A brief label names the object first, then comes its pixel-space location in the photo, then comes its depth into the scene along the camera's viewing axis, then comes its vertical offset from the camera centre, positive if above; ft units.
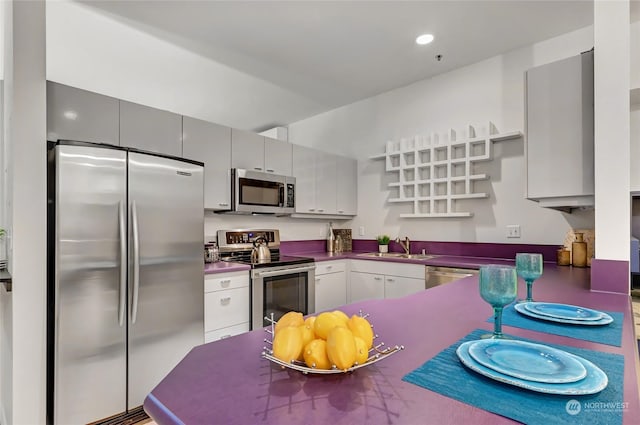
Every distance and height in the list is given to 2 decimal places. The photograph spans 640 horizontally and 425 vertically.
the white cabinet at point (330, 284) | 11.40 -2.48
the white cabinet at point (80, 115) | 7.02 +2.13
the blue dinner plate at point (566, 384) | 1.95 -1.03
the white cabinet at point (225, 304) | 8.48 -2.37
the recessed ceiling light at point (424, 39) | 9.37 +4.86
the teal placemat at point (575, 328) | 3.01 -1.12
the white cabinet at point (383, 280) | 10.33 -2.19
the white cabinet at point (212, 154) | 9.39 +1.70
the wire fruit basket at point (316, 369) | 2.11 -0.98
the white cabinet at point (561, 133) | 6.15 +1.50
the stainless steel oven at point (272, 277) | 9.39 -1.91
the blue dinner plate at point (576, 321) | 3.32 -1.08
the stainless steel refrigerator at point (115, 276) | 6.07 -1.25
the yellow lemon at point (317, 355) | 2.19 -0.92
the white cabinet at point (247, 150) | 10.50 +1.99
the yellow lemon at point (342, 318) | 2.40 -0.75
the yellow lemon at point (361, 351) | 2.18 -0.90
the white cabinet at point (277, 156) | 11.44 +1.96
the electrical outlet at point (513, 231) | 10.12 -0.56
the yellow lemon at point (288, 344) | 2.23 -0.87
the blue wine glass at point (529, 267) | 4.23 -0.68
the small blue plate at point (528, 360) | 2.12 -1.02
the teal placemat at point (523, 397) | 1.78 -1.07
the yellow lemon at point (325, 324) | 2.32 -0.76
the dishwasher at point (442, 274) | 9.33 -1.76
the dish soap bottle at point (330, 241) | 14.16 -1.19
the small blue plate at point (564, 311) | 3.51 -1.08
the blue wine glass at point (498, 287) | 2.75 -0.61
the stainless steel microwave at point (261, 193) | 10.36 +0.66
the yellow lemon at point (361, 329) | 2.32 -0.80
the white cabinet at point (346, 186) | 13.70 +1.10
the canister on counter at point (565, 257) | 8.43 -1.13
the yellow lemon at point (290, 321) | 2.44 -0.78
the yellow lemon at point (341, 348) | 2.11 -0.85
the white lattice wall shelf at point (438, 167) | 10.79 +1.58
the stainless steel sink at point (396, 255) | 11.72 -1.54
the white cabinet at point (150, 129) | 8.13 +2.12
